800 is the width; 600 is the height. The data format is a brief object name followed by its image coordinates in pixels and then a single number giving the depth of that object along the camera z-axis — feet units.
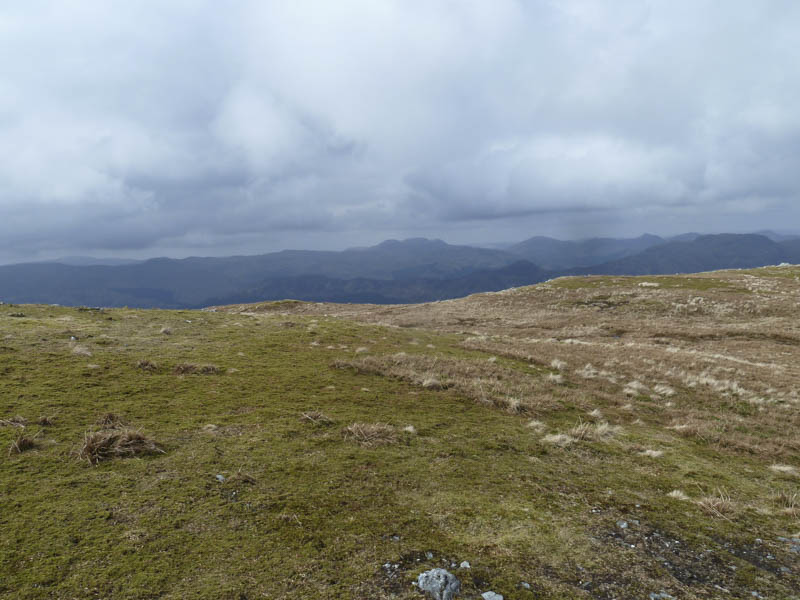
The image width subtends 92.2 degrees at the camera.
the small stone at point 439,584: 18.71
